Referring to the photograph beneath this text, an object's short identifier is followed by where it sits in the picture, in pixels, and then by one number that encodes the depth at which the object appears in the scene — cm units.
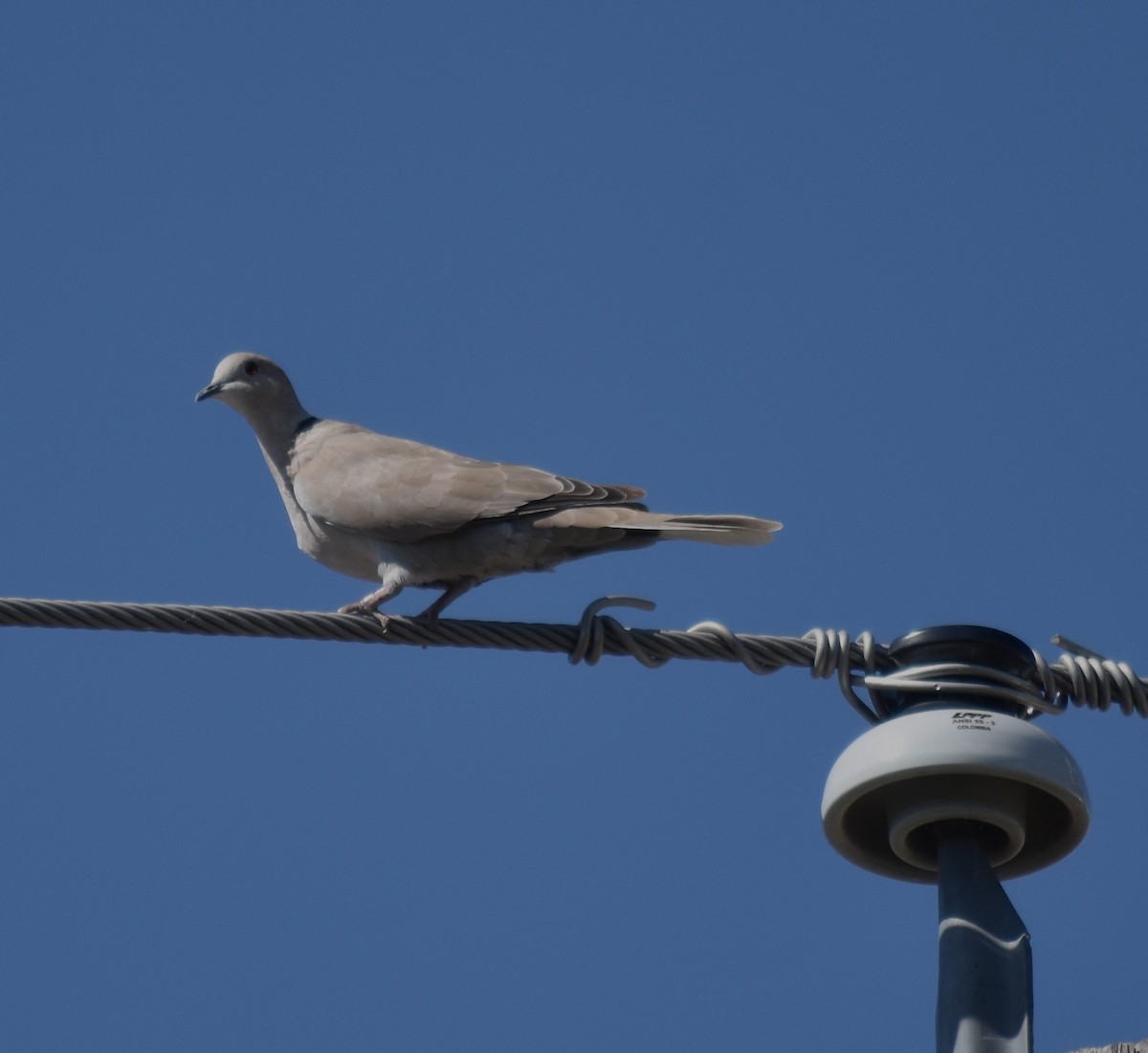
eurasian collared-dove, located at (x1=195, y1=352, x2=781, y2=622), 1326
